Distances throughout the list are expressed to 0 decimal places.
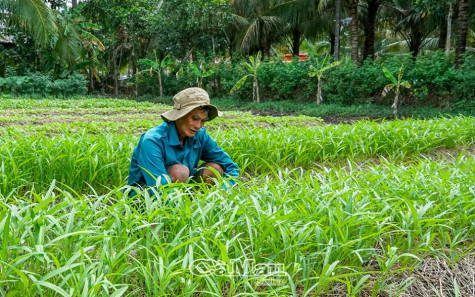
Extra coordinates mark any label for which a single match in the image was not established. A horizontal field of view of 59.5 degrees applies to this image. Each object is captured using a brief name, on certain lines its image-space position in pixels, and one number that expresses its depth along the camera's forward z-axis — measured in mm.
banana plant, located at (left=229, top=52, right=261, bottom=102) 15805
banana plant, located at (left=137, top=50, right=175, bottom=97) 18672
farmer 2520
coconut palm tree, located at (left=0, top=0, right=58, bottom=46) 12516
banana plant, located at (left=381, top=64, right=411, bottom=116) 11477
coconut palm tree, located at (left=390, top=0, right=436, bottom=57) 17609
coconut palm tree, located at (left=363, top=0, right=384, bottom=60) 15596
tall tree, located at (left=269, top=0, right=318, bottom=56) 18141
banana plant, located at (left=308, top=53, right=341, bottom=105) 13656
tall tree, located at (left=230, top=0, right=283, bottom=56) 19766
